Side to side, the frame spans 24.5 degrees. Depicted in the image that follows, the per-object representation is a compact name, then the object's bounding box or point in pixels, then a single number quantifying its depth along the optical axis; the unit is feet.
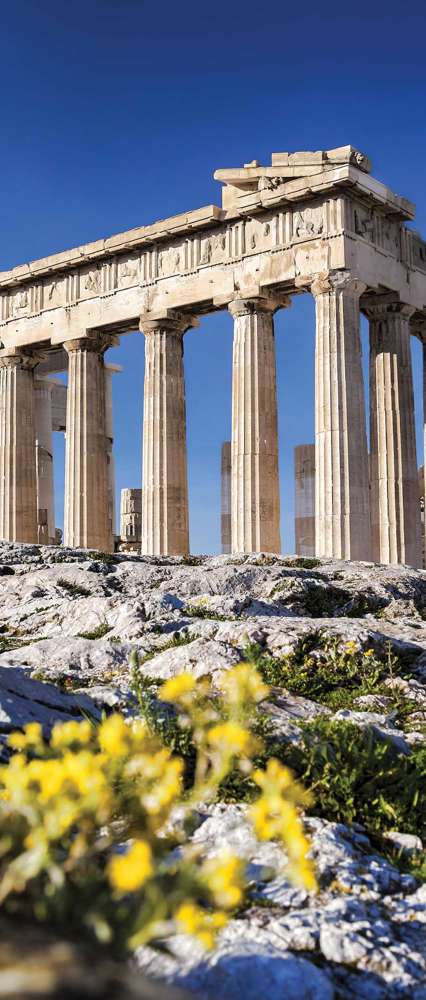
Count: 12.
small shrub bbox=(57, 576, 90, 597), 41.09
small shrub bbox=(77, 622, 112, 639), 31.94
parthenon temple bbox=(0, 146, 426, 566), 93.09
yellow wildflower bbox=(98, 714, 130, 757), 9.52
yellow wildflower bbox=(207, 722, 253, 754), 9.80
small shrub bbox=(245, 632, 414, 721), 24.89
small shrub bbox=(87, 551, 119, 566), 52.85
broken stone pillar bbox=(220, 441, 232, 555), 154.10
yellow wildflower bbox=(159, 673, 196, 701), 11.46
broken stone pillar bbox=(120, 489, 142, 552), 164.86
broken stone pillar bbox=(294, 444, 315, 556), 141.59
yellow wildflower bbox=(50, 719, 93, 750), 10.57
